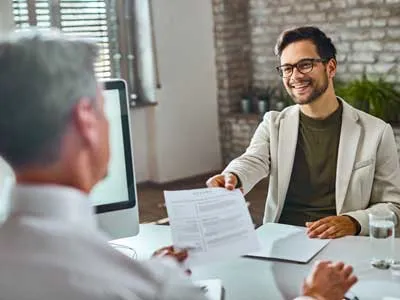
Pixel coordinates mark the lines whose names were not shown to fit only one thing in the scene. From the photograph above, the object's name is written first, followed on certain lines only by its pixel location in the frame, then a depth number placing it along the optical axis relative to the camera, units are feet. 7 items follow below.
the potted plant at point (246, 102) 19.35
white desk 5.85
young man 7.84
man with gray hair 3.30
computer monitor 6.54
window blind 16.38
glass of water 6.50
